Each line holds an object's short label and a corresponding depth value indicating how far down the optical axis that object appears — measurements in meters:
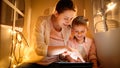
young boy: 1.29
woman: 1.19
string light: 1.29
